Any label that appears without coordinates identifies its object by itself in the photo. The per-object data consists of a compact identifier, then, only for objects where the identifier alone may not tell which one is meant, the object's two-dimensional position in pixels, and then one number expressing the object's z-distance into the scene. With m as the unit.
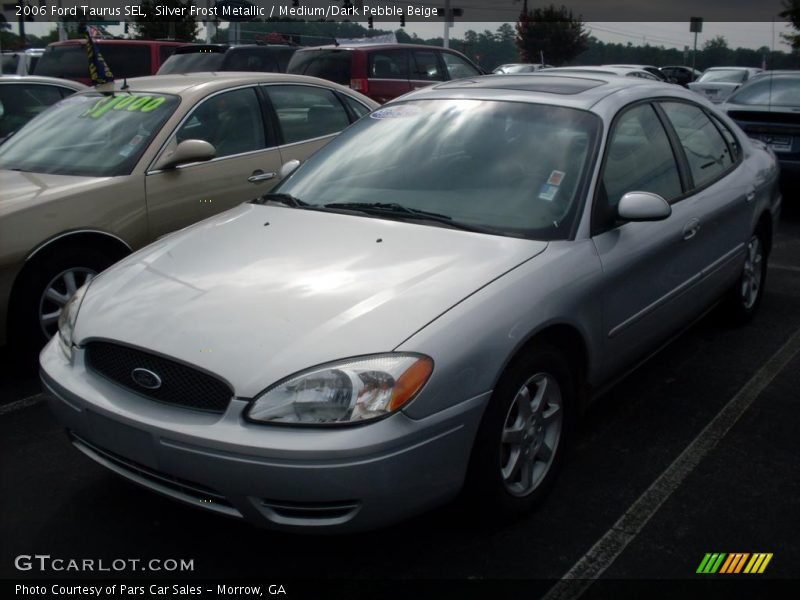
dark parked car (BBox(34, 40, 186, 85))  14.20
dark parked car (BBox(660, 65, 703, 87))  23.46
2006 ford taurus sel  2.65
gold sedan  4.62
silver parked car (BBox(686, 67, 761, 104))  20.08
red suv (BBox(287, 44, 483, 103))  13.02
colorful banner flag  6.19
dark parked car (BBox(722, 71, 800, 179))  8.65
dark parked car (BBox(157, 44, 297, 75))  14.28
